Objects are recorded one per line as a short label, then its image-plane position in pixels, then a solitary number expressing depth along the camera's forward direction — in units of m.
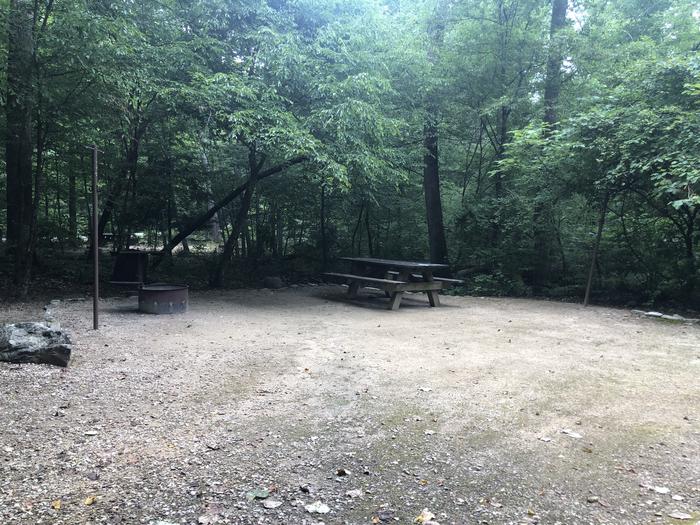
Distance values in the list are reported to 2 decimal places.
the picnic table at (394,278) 7.50
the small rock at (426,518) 1.91
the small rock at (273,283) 10.07
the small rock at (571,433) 2.73
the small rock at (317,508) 1.97
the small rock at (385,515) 1.93
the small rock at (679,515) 1.96
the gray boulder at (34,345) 3.63
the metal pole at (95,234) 4.70
